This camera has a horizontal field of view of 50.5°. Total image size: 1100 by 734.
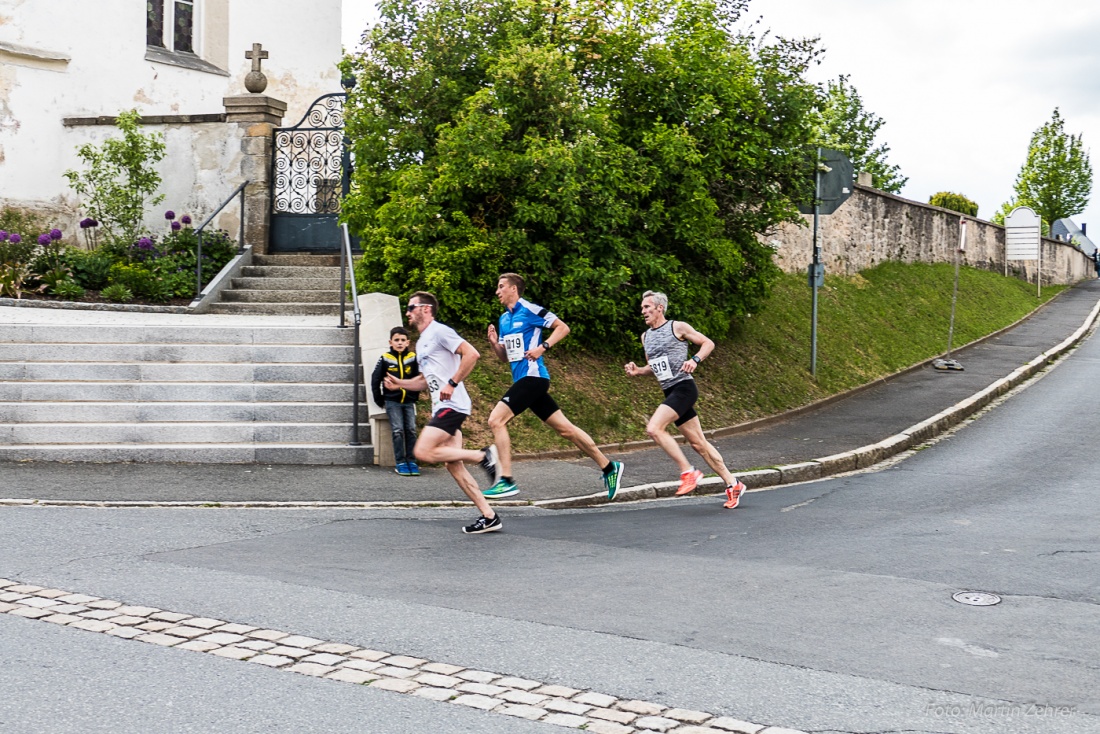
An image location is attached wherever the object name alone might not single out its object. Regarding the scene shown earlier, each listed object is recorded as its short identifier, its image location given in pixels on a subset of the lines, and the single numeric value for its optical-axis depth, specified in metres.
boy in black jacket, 11.30
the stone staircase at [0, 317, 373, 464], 11.49
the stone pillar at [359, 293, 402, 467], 11.55
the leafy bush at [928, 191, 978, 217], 48.00
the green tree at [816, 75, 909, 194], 48.68
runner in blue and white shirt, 10.18
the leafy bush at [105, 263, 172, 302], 17.05
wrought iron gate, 18.42
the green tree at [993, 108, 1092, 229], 61.38
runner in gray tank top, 10.36
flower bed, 16.88
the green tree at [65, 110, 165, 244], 18.59
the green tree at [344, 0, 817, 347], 13.96
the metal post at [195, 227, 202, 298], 16.57
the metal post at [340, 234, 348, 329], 13.61
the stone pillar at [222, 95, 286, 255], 18.39
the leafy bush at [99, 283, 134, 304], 16.75
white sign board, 42.78
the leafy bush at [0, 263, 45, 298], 16.62
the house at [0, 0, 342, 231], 19.06
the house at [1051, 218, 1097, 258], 57.09
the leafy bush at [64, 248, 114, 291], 17.50
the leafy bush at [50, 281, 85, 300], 16.67
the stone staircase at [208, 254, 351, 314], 16.53
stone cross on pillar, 18.84
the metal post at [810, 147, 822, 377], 16.91
